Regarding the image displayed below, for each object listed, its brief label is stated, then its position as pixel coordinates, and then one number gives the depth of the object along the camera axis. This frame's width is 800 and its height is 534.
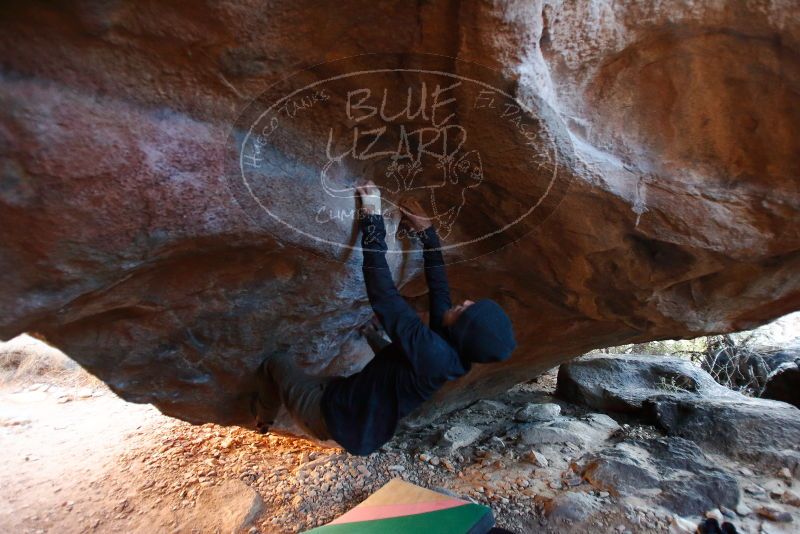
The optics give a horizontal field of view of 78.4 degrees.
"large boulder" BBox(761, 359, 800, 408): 4.02
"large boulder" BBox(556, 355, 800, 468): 2.94
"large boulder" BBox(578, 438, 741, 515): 2.52
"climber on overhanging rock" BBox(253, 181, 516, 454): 1.67
